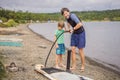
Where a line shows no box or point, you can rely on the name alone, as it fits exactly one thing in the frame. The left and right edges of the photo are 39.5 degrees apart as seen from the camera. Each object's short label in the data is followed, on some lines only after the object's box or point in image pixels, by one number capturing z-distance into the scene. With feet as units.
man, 20.72
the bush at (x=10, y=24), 135.39
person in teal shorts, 22.79
